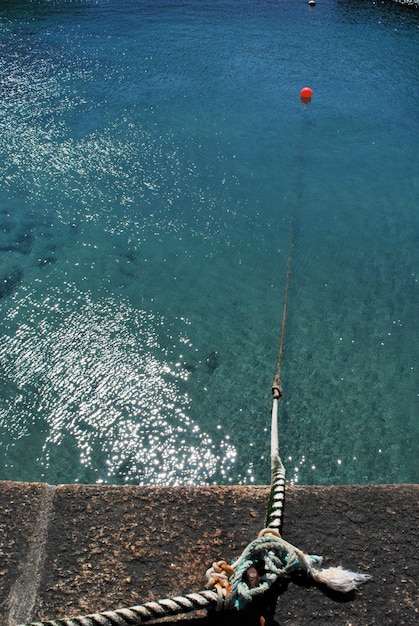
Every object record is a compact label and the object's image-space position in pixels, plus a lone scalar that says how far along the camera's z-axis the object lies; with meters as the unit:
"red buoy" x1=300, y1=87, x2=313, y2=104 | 6.80
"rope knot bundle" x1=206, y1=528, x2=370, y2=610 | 1.72
